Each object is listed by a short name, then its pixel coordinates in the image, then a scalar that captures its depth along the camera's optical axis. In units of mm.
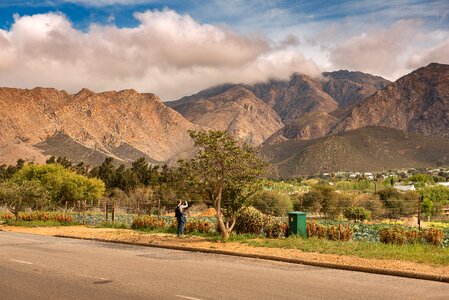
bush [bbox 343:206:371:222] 69044
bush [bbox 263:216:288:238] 24938
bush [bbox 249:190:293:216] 71794
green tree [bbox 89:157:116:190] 102500
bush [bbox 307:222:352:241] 23391
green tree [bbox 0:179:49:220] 41594
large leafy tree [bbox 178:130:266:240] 23172
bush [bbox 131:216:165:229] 31547
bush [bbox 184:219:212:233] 27766
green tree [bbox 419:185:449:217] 103144
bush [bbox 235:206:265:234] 25969
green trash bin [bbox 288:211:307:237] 24219
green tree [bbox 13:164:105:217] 82312
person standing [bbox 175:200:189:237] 26422
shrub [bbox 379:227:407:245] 21547
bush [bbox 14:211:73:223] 39875
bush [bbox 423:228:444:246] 20891
